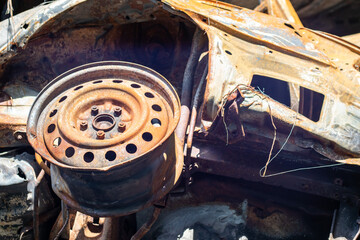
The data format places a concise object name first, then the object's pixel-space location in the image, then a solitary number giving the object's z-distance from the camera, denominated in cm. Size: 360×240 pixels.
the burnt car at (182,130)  242
